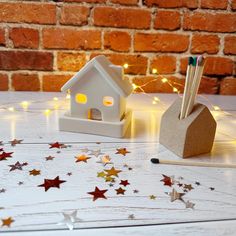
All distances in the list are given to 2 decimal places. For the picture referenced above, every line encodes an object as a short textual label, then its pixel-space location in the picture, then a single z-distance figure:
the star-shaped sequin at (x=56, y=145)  0.61
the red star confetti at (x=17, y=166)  0.52
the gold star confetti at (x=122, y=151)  0.60
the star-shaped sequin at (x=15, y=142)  0.62
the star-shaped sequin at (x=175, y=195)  0.46
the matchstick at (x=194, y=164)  0.56
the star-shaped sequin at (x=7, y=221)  0.39
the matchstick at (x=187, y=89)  0.57
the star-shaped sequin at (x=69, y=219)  0.39
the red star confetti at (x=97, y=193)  0.45
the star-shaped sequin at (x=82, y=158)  0.56
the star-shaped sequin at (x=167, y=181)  0.50
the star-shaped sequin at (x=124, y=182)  0.49
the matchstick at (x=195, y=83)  0.56
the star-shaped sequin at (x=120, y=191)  0.47
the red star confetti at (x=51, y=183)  0.47
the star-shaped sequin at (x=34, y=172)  0.51
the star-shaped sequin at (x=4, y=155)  0.56
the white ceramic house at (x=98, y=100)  0.65
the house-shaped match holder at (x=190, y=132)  0.57
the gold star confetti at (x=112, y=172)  0.52
